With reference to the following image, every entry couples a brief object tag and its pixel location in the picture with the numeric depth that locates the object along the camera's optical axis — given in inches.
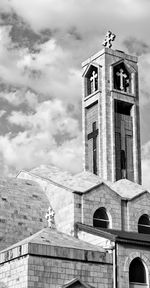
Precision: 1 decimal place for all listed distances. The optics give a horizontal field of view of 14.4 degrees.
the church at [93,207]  1157.7
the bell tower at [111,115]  2155.5
